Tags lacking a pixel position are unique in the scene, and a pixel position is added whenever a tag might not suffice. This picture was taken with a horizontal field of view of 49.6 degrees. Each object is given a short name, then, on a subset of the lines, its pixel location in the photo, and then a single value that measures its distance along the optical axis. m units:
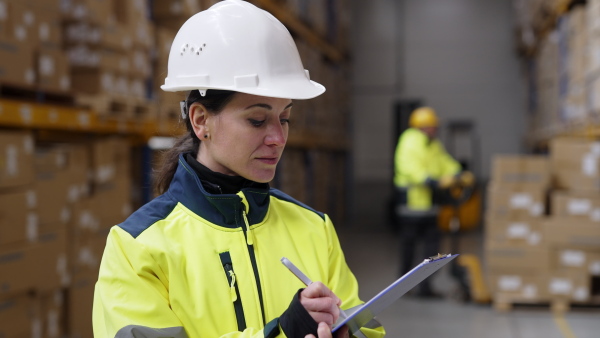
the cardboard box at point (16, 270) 3.46
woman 1.38
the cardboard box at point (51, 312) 3.96
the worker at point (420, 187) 6.77
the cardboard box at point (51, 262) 3.80
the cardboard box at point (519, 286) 6.08
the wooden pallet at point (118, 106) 4.38
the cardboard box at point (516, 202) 6.04
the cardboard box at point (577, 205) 5.75
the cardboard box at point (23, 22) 3.58
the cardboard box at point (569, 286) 5.92
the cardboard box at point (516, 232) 6.04
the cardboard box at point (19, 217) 3.49
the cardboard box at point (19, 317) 3.54
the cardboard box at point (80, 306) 4.21
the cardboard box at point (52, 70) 3.87
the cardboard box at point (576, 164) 5.74
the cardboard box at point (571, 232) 5.77
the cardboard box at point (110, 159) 4.53
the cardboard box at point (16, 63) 3.52
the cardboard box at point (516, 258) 6.01
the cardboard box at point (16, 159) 3.52
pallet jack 6.57
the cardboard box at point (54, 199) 3.89
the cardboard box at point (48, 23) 3.85
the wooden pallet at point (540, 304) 6.02
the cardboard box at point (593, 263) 5.81
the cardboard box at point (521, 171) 6.07
